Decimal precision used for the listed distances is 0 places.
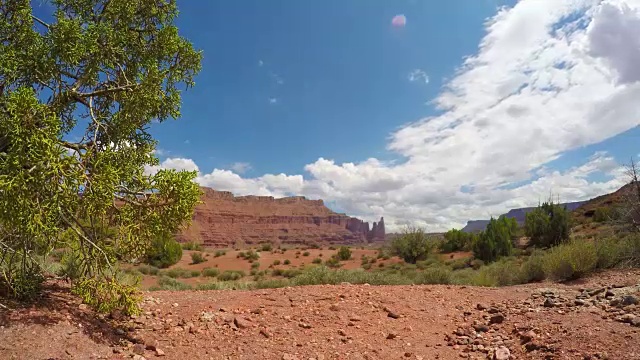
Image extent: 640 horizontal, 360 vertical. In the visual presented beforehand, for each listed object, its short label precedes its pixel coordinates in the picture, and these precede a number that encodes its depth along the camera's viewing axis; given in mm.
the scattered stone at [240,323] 6871
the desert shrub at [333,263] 33706
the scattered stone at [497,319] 7586
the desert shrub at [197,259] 34219
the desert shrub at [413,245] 31297
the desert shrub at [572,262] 10969
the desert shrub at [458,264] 24672
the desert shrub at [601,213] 33075
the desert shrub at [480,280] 12961
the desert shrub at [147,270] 23952
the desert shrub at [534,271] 11972
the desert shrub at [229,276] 23328
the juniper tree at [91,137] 4832
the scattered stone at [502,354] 6066
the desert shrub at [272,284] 12762
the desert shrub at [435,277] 14438
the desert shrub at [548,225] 26109
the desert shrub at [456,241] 34062
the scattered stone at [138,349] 5781
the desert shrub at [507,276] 12633
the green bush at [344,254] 37944
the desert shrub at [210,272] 25734
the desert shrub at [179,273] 24372
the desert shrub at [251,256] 37500
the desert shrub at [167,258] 29281
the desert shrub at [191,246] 45100
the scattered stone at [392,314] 7924
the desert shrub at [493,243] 25891
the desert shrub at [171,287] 13609
